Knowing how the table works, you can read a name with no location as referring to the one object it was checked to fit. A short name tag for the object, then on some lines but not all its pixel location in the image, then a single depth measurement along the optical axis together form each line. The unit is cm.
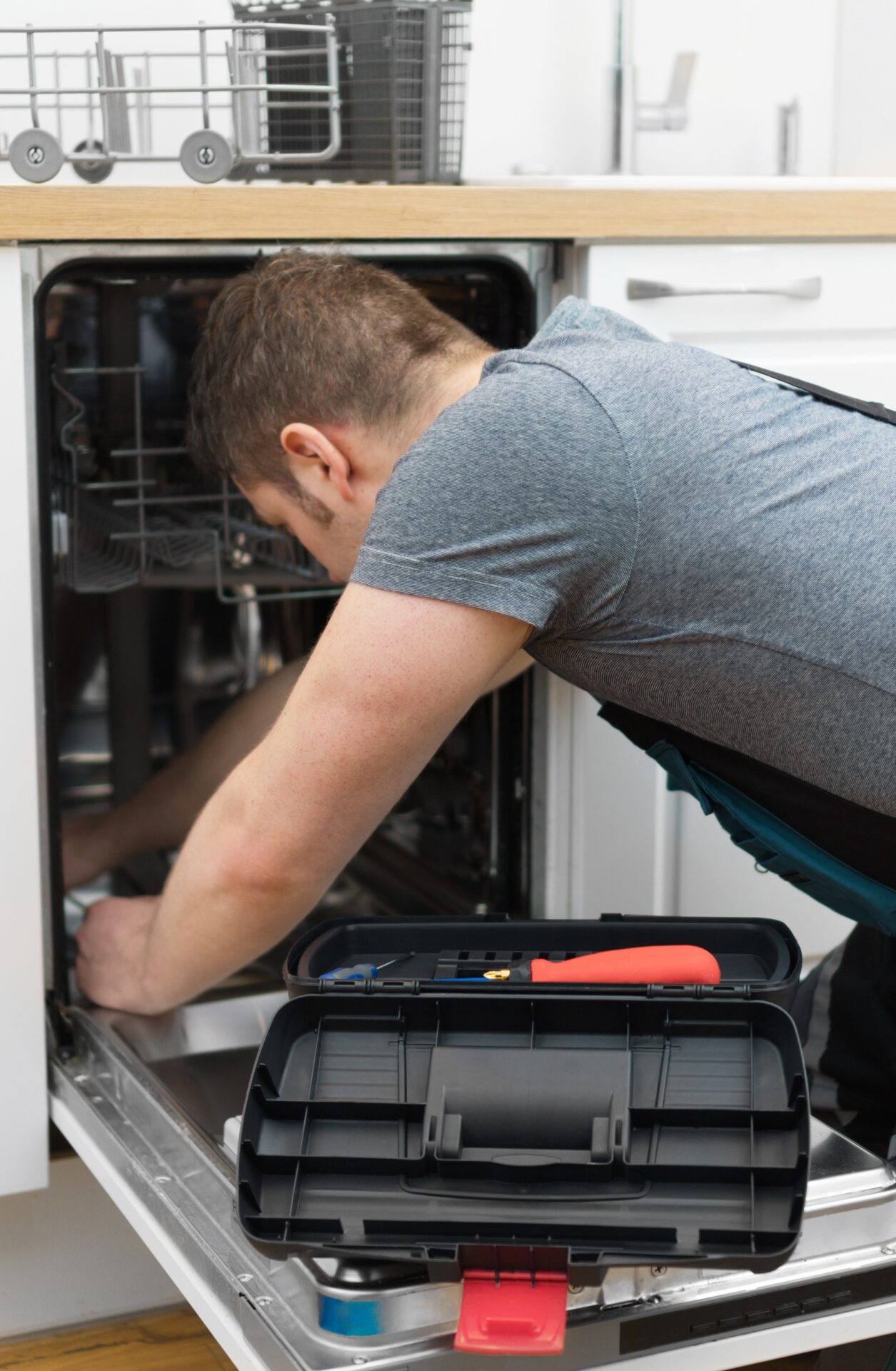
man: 238
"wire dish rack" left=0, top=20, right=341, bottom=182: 263
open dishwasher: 228
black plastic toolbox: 218
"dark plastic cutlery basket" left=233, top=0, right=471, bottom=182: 283
